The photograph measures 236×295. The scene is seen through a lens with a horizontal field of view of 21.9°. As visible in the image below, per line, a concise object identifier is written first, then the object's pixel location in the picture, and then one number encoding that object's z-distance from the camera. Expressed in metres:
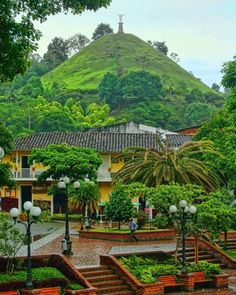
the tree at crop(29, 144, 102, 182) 34.91
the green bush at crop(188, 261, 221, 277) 21.30
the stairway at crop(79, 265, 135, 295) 19.20
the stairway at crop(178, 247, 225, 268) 24.14
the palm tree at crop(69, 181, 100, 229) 33.91
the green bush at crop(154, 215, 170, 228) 22.96
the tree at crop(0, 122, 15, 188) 19.70
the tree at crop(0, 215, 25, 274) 18.05
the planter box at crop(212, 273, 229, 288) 20.97
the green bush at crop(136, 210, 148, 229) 31.84
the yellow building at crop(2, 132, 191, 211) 44.94
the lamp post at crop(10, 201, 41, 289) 16.64
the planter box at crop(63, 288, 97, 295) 17.64
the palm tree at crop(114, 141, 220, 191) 31.56
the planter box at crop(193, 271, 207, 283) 20.81
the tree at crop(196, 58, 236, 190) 29.73
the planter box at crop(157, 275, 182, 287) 20.16
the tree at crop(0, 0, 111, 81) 16.11
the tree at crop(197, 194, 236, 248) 22.27
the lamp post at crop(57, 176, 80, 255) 23.41
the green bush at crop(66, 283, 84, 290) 18.09
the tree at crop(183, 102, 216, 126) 91.01
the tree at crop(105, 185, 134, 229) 29.91
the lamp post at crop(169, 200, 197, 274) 20.19
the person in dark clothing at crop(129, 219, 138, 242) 28.31
